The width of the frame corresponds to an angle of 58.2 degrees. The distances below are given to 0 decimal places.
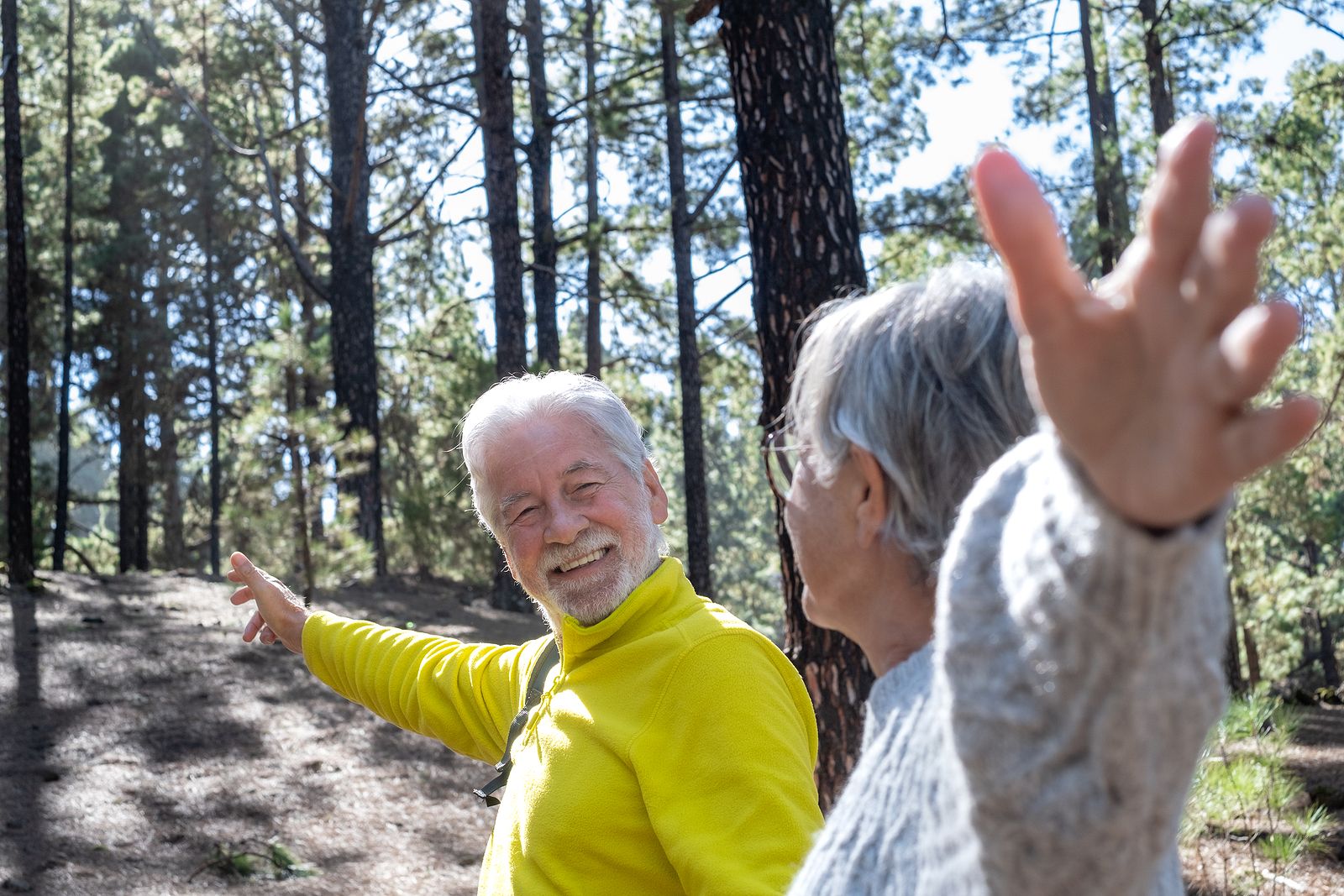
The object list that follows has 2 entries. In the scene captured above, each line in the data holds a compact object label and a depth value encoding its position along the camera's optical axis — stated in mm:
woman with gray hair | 680
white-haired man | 1815
